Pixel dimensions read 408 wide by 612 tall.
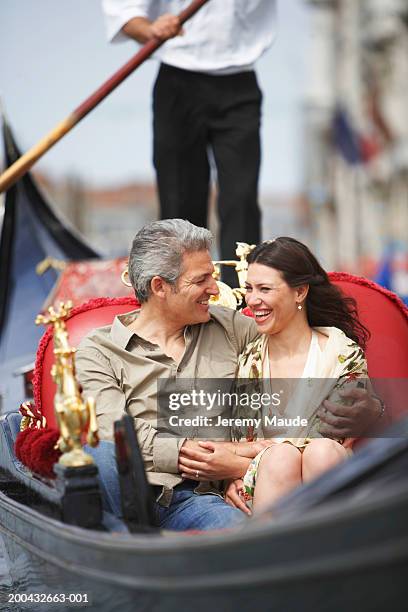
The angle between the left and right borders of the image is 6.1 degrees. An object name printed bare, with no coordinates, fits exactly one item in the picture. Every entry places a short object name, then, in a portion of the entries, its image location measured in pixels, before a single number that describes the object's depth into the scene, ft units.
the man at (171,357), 27.68
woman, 27.62
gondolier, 32.32
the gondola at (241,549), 24.64
